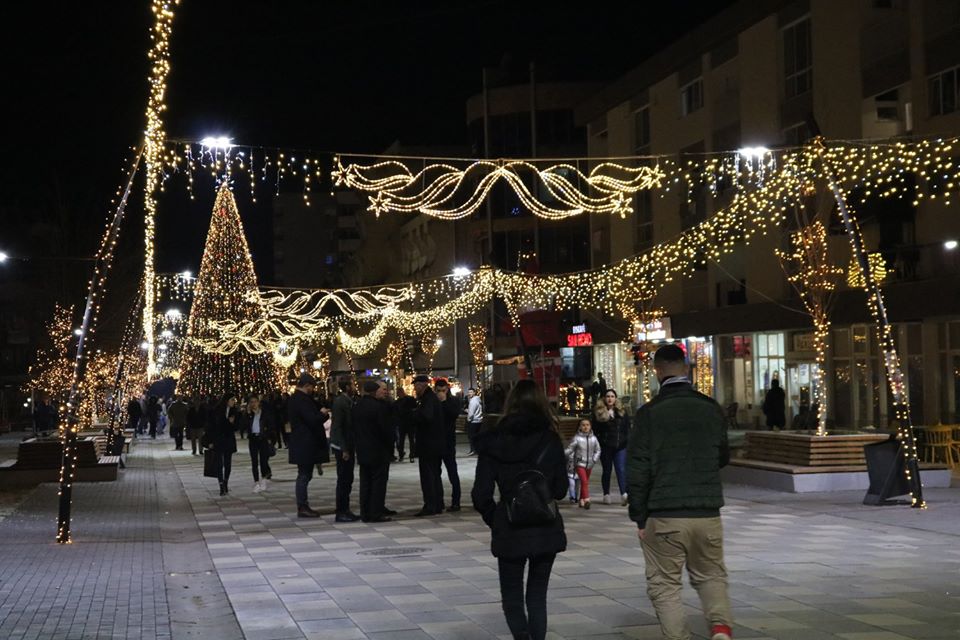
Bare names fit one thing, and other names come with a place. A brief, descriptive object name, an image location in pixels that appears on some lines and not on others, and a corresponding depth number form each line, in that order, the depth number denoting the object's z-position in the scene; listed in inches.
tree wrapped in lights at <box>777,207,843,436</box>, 909.2
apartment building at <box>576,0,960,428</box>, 1235.9
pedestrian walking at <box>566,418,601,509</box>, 716.7
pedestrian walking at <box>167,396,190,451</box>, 1643.7
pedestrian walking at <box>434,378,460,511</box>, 700.7
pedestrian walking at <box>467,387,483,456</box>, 1301.7
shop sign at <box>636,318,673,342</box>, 1903.3
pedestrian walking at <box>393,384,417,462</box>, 788.6
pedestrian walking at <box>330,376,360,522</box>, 658.2
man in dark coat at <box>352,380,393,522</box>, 634.2
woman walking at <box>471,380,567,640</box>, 284.7
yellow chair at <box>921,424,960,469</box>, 1007.6
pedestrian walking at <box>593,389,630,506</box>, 737.0
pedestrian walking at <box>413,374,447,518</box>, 676.7
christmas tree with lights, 1700.3
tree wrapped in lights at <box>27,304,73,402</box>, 1776.6
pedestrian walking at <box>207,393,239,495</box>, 870.4
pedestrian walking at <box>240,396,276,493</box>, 888.3
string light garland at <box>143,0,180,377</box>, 616.7
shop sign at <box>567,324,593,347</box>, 2281.0
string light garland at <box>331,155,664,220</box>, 772.6
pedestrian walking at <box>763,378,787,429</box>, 1477.6
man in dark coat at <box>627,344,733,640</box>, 270.8
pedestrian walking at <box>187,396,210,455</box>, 1427.2
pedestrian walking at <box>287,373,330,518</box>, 678.5
